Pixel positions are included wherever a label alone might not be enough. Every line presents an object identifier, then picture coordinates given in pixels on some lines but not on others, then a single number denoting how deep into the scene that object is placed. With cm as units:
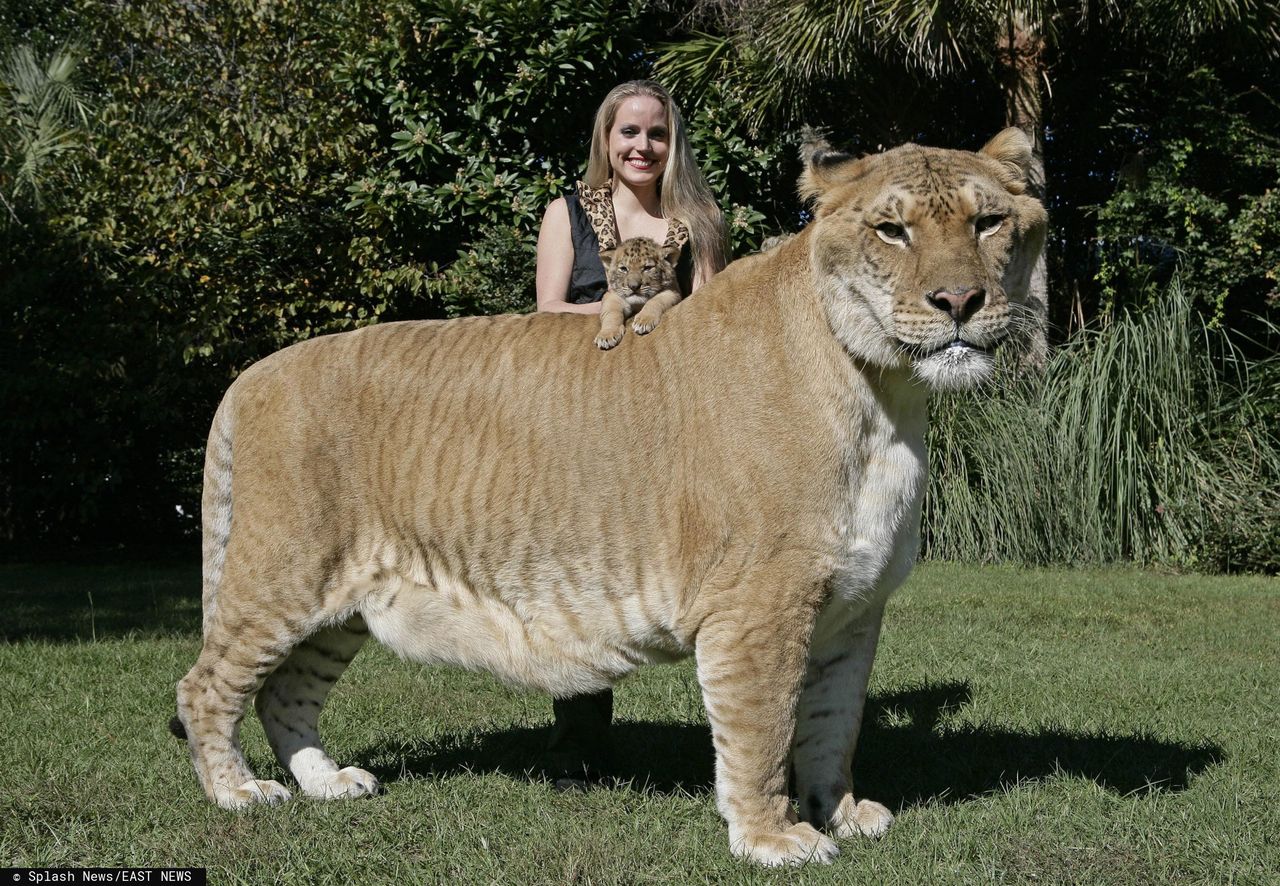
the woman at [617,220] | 529
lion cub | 482
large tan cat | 402
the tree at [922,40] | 1311
